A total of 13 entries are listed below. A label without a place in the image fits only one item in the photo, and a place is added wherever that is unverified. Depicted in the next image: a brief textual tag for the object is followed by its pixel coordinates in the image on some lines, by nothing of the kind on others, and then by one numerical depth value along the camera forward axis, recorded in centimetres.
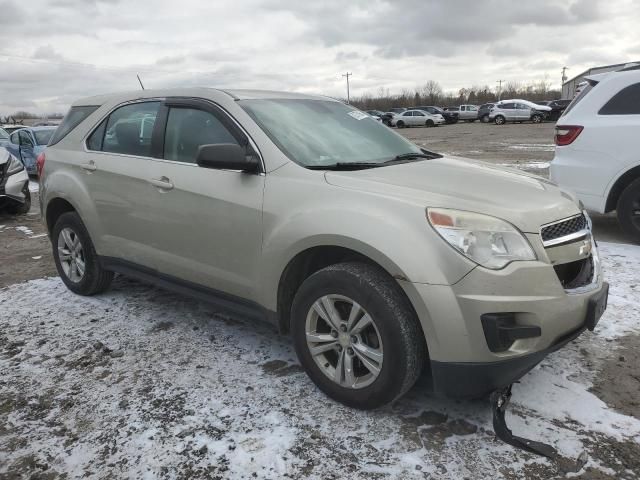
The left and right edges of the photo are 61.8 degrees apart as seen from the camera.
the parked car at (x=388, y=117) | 4488
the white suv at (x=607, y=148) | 558
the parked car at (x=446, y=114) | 4491
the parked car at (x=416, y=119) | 4341
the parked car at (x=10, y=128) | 1806
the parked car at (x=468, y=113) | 4588
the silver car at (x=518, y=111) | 3760
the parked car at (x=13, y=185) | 840
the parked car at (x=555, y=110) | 3806
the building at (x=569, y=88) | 6661
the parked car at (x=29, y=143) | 1350
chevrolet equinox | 241
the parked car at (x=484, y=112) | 4162
